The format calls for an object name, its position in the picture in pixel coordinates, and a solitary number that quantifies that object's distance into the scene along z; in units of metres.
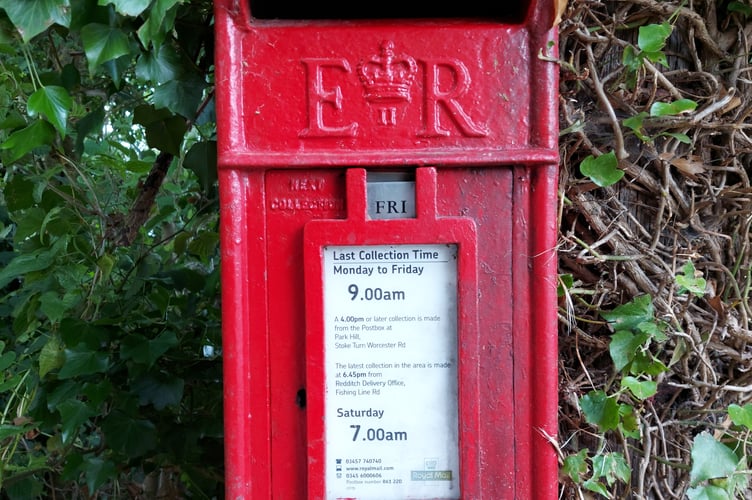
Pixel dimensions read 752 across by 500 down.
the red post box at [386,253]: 0.52
